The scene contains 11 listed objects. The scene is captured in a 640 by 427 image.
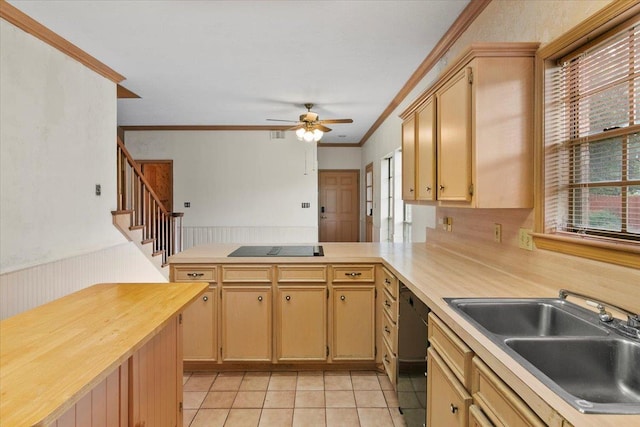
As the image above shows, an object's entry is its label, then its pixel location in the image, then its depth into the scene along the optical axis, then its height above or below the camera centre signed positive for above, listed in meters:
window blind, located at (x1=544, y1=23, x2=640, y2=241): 1.39 +0.30
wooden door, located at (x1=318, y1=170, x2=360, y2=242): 8.86 +0.10
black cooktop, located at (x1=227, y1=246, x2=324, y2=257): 2.98 -0.36
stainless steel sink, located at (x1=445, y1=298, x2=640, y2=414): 1.11 -0.47
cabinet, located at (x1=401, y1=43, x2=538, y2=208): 1.83 +0.43
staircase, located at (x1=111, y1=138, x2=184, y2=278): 4.47 -0.15
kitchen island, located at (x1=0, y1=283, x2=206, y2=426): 0.94 -0.46
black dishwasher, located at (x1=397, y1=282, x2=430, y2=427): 1.86 -0.83
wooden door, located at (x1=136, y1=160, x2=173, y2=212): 9.02 +0.75
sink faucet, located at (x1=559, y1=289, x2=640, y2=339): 1.15 -0.37
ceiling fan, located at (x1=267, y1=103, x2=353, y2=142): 4.90 +1.12
